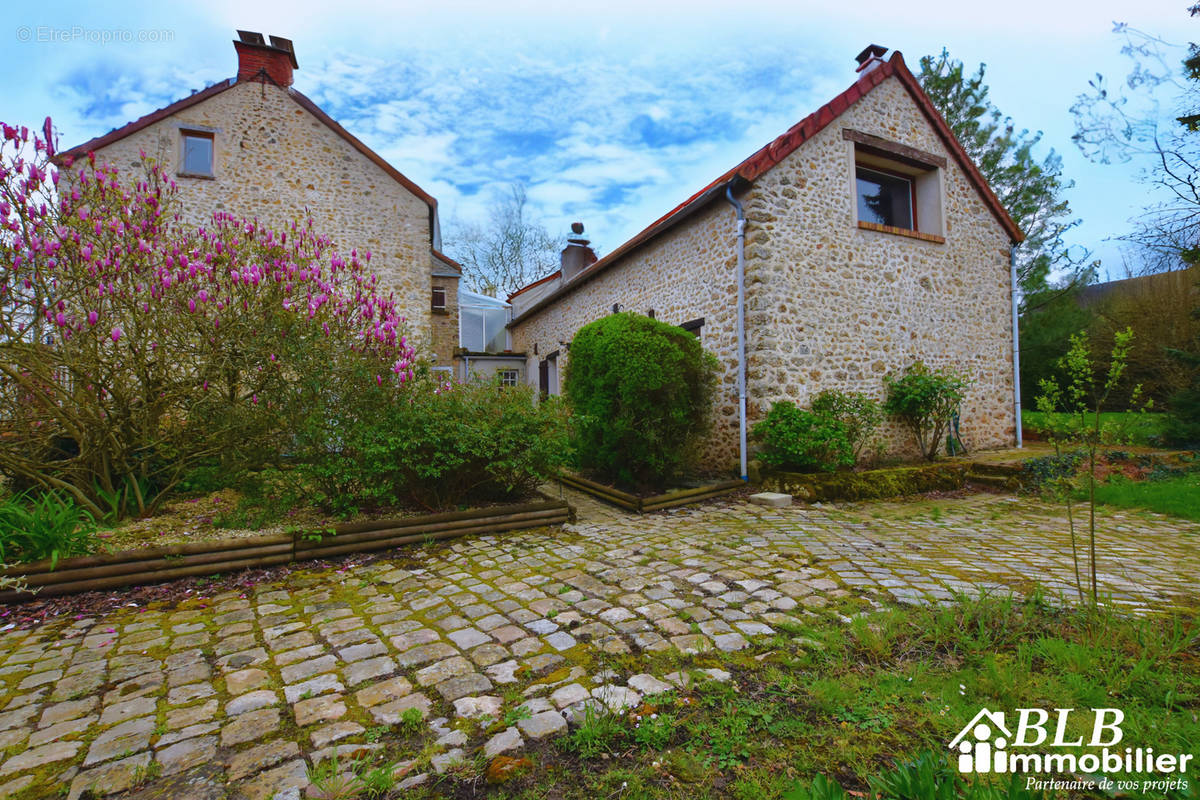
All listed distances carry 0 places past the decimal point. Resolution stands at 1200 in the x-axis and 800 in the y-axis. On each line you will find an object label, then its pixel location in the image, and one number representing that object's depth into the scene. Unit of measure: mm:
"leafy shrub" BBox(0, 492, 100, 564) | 3611
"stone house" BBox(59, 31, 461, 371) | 10578
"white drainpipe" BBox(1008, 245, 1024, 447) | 9844
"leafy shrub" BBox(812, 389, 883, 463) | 7445
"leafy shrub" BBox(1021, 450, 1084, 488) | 6676
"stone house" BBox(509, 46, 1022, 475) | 7391
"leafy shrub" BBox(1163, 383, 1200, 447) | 8656
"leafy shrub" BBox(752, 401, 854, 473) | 6797
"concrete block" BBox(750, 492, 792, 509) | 6352
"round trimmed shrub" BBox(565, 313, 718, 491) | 6379
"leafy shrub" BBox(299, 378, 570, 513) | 4820
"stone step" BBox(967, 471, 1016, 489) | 7125
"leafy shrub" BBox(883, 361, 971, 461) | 8062
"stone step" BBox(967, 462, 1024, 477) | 7195
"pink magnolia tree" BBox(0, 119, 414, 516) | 4168
